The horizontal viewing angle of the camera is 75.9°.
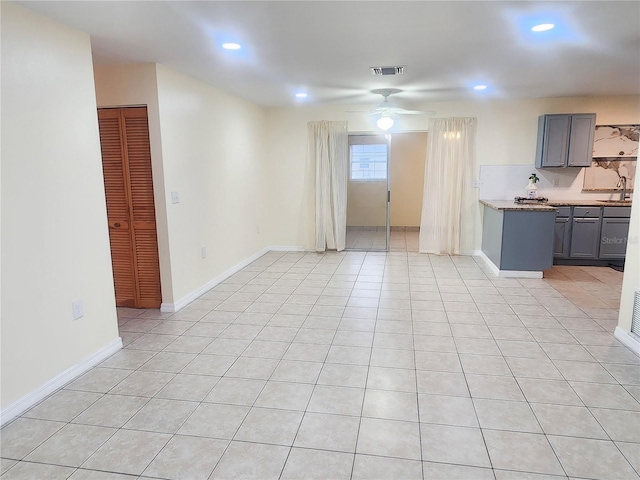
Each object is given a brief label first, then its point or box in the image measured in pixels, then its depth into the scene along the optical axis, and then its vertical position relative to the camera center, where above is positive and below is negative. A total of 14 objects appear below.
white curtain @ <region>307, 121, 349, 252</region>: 6.52 -0.04
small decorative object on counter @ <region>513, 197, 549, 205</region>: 5.73 -0.45
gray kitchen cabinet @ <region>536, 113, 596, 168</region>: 5.63 +0.40
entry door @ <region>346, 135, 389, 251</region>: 7.30 -0.47
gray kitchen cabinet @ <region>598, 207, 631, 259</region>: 5.57 -0.86
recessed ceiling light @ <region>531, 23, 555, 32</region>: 2.71 +0.94
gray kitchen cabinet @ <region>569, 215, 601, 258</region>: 5.64 -0.93
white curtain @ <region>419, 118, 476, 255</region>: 6.21 -0.29
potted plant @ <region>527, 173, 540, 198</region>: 5.93 -0.27
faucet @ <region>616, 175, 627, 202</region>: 5.89 -0.27
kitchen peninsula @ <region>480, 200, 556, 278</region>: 4.96 -0.86
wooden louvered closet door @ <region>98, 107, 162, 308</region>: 3.89 -0.31
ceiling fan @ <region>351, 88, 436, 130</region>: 5.09 +0.76
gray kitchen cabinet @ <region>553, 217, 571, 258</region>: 5.69 -0.94
